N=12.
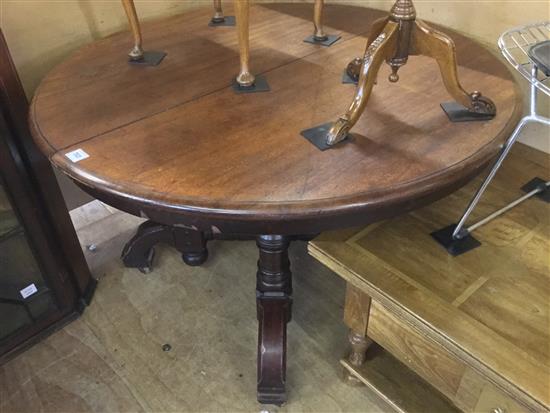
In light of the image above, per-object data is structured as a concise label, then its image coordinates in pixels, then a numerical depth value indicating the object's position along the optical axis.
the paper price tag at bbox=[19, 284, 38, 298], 1.39
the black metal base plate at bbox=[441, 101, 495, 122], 0.94
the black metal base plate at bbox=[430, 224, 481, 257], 0.99
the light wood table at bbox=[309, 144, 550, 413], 0.81
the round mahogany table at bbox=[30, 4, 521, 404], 0.77
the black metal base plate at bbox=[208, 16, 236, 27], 1.40
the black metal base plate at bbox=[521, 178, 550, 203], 1.14
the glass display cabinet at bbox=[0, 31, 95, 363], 1.21
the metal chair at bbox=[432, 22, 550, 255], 0.90
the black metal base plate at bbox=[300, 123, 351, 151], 0.88
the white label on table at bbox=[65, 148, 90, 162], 0.84
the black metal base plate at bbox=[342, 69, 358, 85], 1.08
